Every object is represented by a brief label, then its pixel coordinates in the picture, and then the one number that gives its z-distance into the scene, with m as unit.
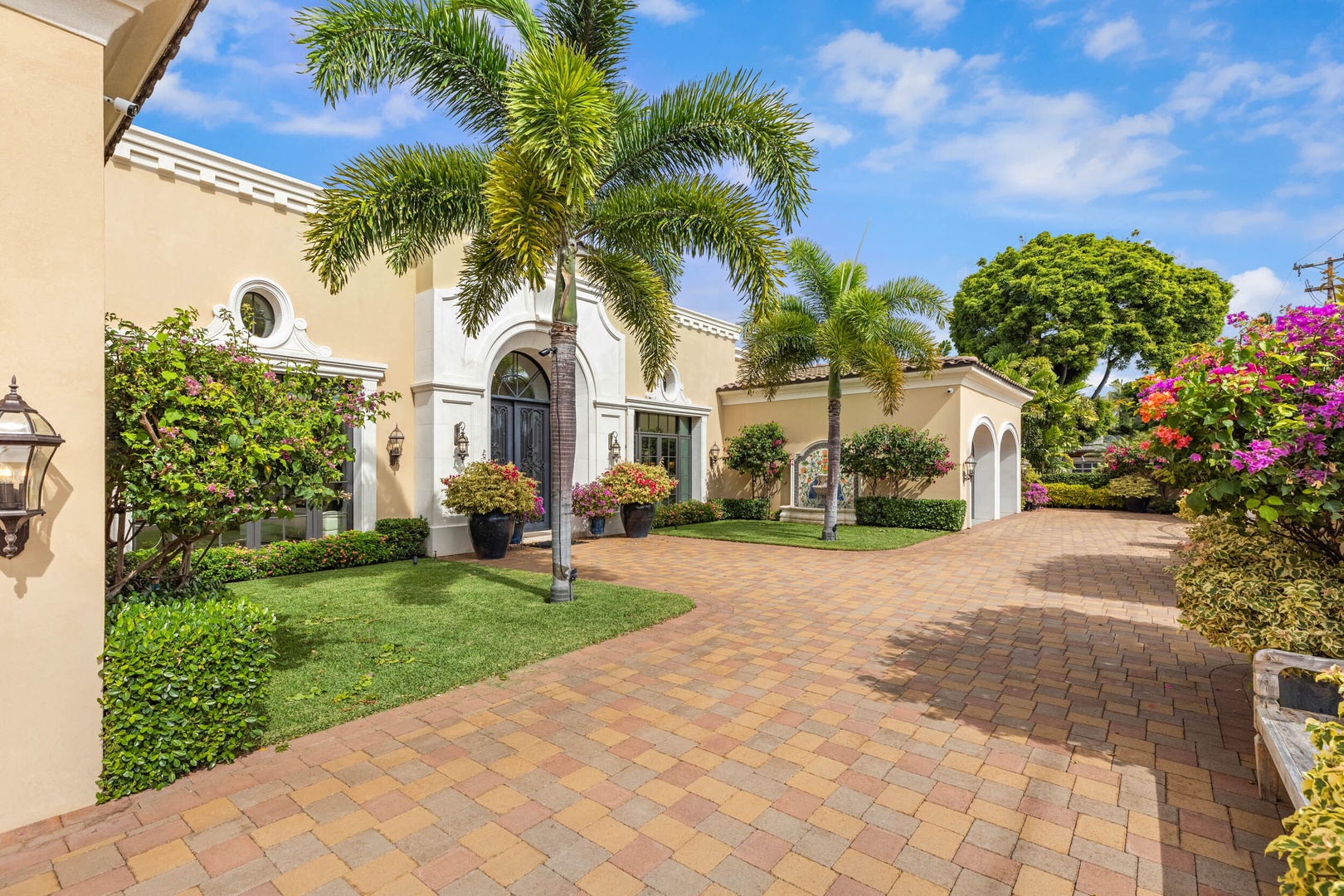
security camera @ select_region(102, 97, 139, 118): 3.84
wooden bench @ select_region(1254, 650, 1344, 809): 2.86
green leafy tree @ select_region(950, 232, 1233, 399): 25.95
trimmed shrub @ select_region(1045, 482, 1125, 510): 22.39
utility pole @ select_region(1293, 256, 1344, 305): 22.83
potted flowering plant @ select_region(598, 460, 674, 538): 13.67
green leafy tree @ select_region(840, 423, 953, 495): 15.72
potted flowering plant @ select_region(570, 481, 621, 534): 13.56
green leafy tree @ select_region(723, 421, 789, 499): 18.27
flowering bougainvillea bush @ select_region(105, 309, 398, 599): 3.59
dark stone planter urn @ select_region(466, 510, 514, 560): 10.77
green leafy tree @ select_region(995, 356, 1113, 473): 22.77
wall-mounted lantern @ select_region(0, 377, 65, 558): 2.74
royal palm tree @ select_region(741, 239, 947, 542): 12.70
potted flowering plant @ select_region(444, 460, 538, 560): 10.55
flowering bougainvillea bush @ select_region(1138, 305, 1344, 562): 3.50
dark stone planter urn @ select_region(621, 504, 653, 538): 14.11
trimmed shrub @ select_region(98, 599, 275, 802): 3.16
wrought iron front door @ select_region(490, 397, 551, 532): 13.02
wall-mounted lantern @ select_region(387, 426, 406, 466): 10.99
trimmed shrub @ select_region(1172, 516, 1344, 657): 3.68
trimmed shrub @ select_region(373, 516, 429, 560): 10.56
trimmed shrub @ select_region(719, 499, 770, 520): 18.42
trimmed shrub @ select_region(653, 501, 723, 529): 16.02
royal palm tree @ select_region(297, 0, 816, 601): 5.95
